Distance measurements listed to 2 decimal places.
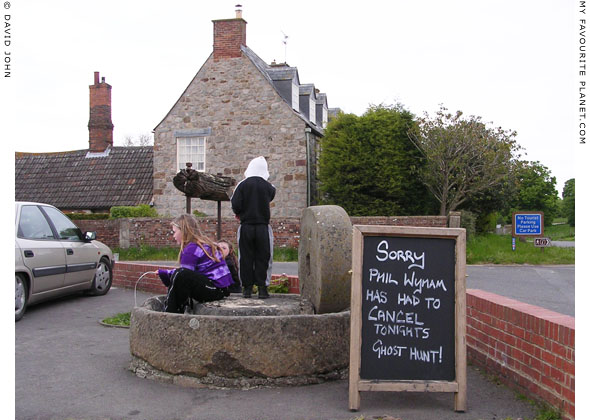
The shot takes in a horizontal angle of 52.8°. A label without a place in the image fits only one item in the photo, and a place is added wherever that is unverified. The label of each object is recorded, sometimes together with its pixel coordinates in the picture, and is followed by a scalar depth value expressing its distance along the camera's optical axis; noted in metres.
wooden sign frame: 4.45
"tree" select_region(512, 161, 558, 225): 53.74
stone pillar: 5.36
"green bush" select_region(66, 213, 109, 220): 24.09
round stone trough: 4.98
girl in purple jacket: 5.79
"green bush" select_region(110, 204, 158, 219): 23.30
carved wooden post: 11.85
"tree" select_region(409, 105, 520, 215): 21.70
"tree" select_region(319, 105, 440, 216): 21.72
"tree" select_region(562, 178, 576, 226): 60.07
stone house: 23.78
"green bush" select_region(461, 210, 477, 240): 21.53
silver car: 7.84
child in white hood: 6.22
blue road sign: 19.05
